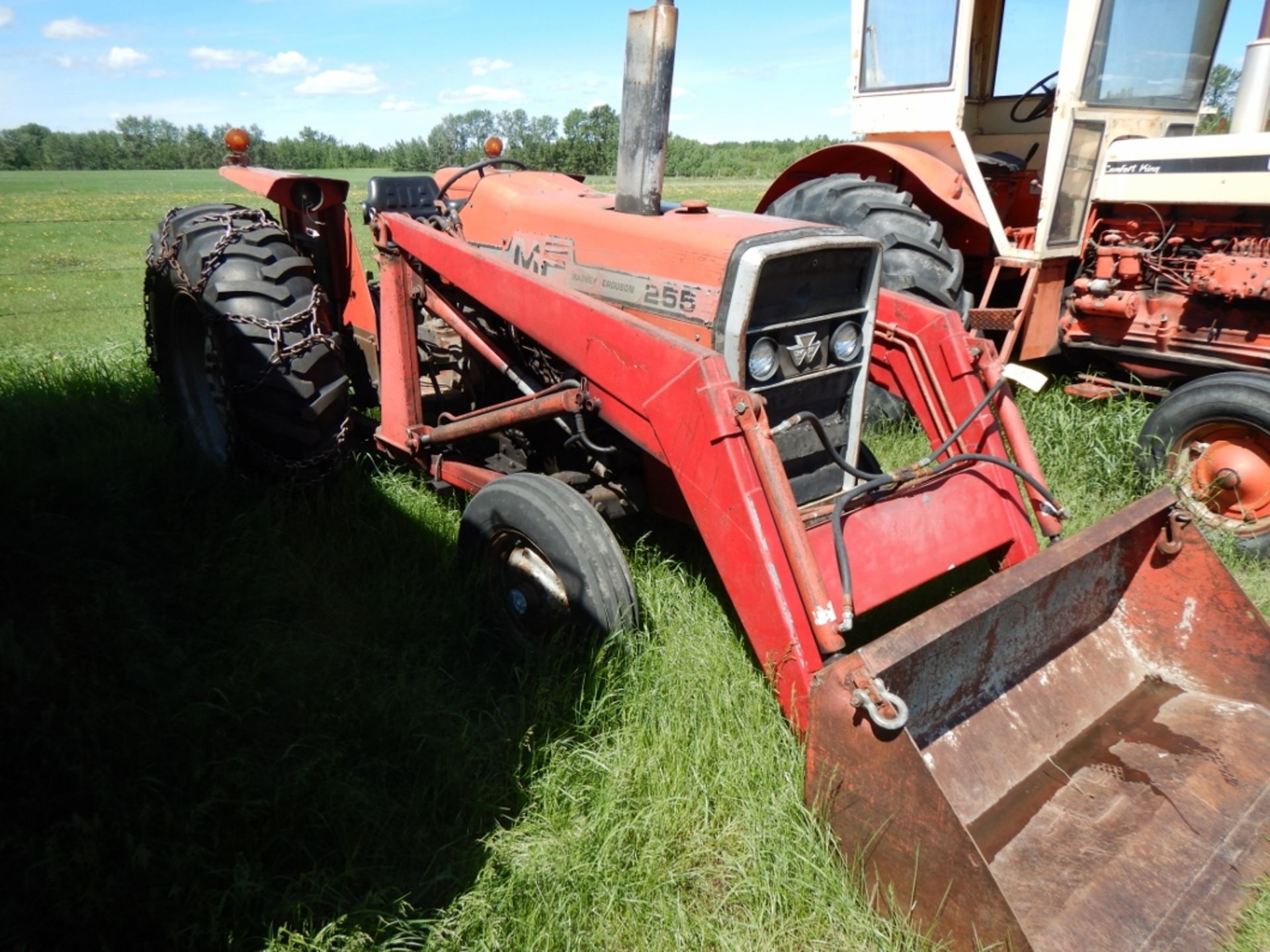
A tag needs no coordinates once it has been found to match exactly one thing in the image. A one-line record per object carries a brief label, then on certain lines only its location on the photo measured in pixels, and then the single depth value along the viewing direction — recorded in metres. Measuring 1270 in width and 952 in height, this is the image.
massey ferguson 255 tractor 2.04
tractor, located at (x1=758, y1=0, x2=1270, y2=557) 3.90
